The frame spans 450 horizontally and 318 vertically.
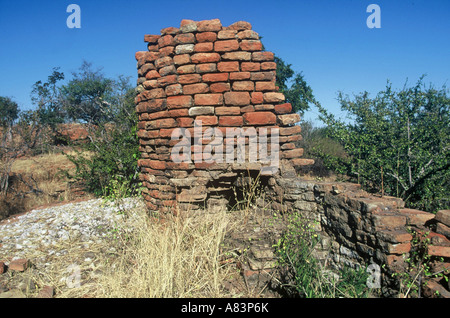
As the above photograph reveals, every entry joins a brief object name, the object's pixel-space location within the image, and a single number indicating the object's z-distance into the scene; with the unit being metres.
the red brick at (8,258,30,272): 2.90
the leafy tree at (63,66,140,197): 5.81
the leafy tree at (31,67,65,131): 12.99
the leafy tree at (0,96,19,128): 16.11
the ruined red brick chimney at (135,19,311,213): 3.52
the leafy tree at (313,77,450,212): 4.22
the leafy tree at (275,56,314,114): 11.23
